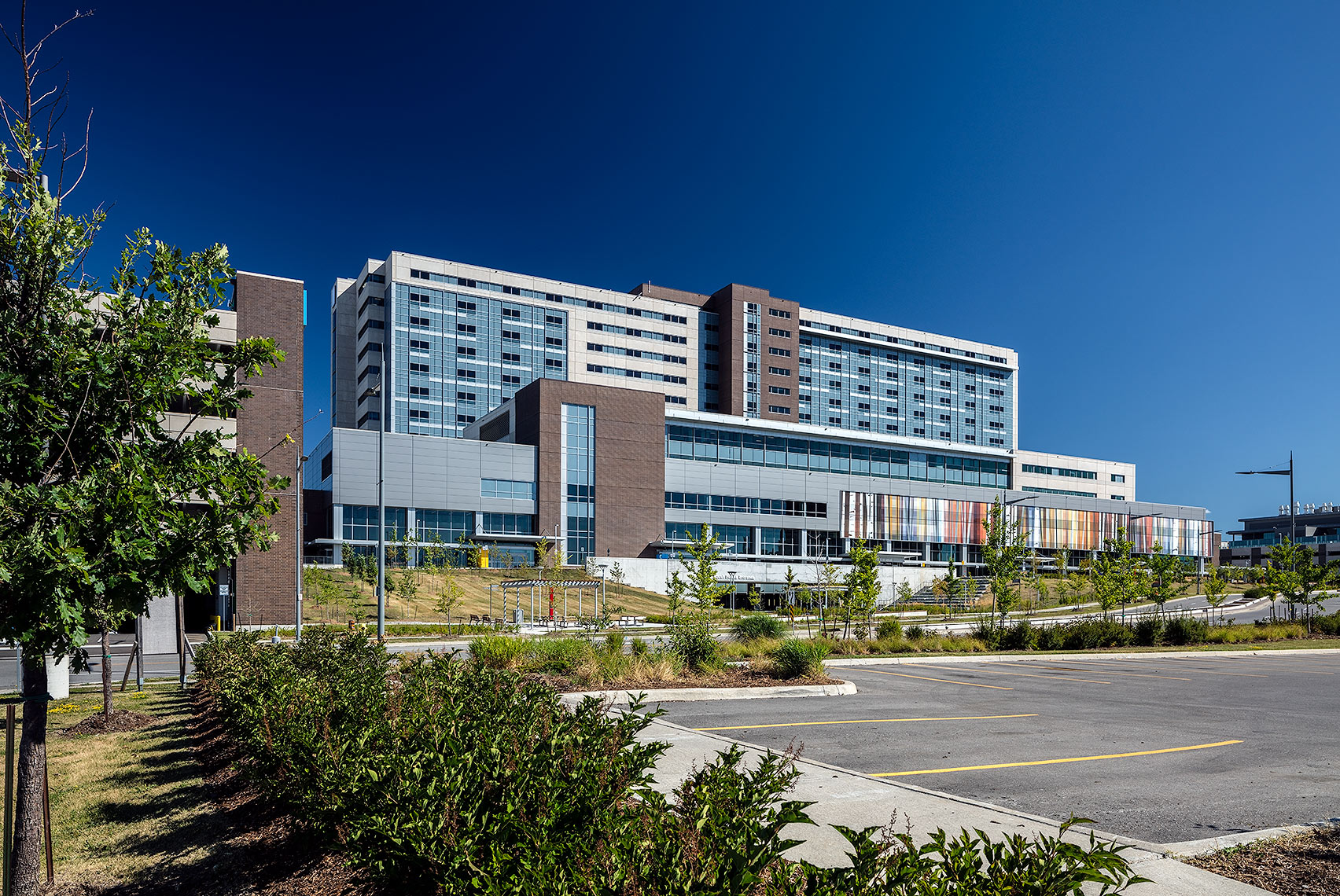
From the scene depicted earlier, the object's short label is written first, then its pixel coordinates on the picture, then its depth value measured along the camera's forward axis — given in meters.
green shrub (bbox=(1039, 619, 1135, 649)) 30.66
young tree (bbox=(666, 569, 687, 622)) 25.70
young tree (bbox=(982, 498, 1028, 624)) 36.69
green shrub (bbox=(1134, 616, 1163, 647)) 31.89
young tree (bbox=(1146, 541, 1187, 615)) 44.81
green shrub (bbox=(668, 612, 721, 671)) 17.75
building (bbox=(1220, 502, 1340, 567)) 149.25
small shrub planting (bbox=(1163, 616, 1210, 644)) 32.16
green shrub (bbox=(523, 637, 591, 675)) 17.31
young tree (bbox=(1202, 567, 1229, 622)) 50.84
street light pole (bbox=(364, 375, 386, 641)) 27.80
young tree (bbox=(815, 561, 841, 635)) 40.28
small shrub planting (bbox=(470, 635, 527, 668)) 17.69
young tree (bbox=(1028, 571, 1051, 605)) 61.91
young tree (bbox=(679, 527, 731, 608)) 23.36
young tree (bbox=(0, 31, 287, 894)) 5.22
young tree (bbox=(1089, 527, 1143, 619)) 43.11
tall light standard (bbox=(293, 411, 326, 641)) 29.00
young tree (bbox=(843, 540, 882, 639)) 27.94
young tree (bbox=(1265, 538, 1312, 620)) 40.25
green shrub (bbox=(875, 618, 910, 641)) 29.31
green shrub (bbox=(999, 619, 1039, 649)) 29.52
